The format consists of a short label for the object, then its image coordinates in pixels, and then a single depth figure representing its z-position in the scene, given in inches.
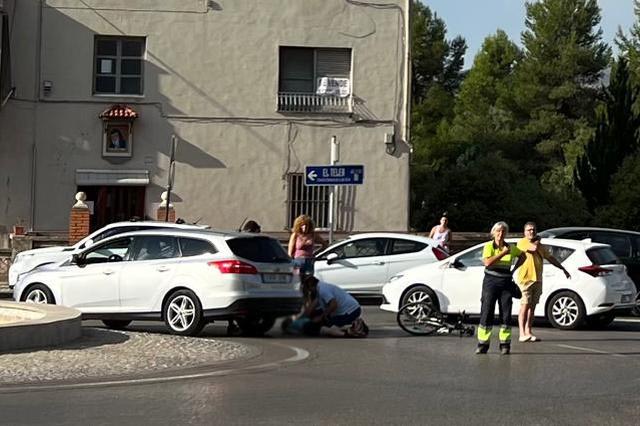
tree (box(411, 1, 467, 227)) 2432.3
